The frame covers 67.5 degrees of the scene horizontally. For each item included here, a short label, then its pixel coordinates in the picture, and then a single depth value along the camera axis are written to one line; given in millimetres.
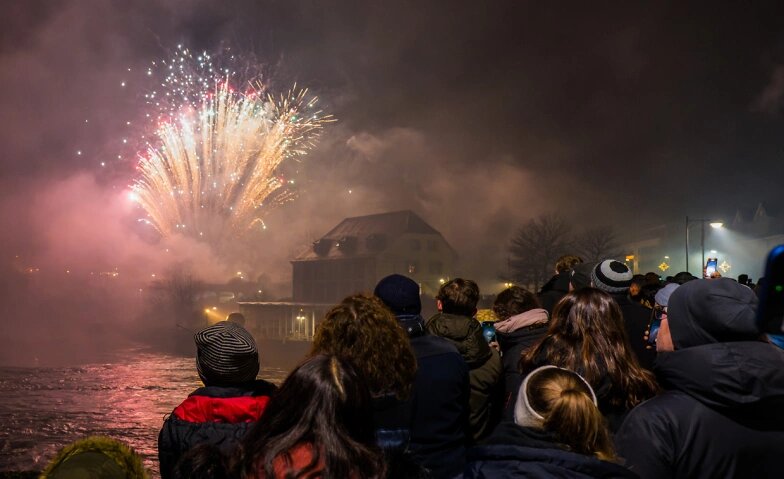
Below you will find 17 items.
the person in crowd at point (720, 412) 2621
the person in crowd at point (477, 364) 4949
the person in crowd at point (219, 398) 3035
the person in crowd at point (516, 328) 5184
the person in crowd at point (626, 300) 5645
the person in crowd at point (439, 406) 3891
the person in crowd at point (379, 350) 3500
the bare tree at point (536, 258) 63438
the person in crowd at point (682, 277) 8575
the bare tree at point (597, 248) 66938
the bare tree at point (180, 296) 75312
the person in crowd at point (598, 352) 3635
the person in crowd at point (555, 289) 7129
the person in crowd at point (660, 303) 5906
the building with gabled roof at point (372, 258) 70938
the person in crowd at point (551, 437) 2307
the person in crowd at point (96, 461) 2006
